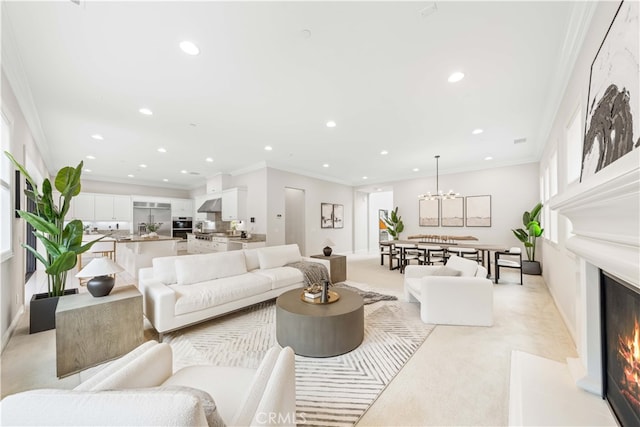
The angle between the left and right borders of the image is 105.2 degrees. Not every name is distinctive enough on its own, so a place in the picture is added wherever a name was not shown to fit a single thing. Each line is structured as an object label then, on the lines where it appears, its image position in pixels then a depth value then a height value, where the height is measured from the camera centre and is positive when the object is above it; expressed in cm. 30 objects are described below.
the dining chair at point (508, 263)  473 -90
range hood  795 +43
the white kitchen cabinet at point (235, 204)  721 +43
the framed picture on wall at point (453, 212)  722 +17
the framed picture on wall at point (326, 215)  837 +11
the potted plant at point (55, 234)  263 -16
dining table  506 -64
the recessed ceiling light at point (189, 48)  224 +161
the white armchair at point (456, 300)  295 -101
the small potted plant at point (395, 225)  812 -24
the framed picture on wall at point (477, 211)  679 +19
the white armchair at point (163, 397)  59 -67
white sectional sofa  268 -85
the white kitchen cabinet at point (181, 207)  1012 +48
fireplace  120 -73
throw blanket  414 -91
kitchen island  511 -68
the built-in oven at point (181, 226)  1005 -29
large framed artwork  130 +76
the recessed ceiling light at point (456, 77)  272 +160
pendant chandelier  587 +54
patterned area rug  175 -132
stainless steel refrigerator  928 +16
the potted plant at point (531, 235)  538 -40
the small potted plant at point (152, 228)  709 -26
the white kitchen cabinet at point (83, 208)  811 +38
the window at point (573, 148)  275 +80
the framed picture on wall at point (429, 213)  761 +15
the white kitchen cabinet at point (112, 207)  847 +42
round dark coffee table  231 -107
